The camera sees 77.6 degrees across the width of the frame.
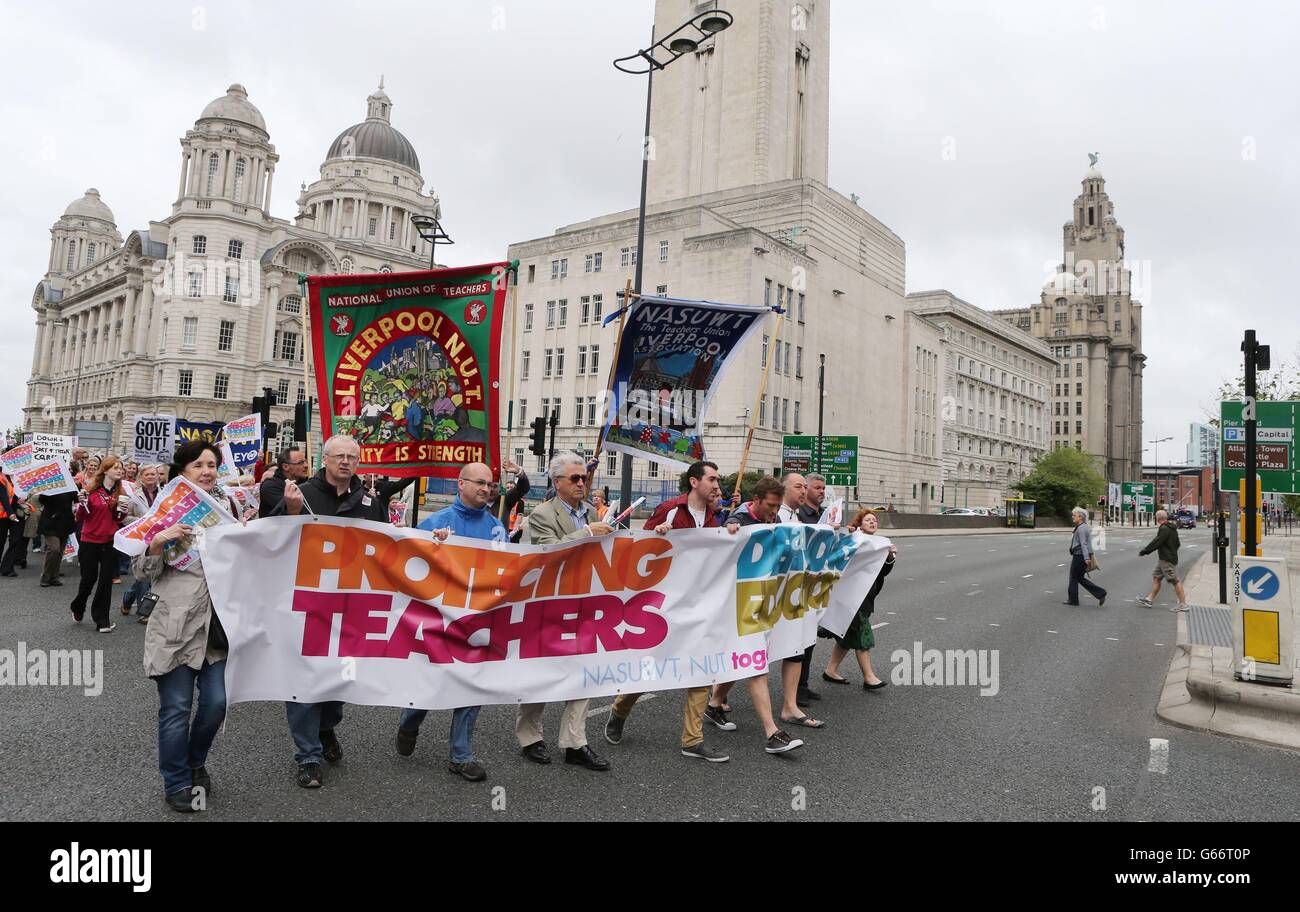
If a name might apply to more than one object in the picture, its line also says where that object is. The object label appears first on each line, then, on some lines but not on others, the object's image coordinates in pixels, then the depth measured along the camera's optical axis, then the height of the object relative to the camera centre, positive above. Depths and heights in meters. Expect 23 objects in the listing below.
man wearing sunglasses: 5.40 -0.28
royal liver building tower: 141.62 +32.39
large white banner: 4.94 -0.83
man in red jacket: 5.95 -0.12
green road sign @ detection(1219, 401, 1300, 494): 13.31 +1.35
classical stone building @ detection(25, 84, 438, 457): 81.25 +19.40
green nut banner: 6.78 +1.05
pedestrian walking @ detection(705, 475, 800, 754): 6.38 -0.12
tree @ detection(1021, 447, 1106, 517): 73.25 +3.13
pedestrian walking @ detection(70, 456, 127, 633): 9.42 -0.88
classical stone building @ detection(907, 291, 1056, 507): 89.94 +14.25
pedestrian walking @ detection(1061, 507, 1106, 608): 15.20 -0.77
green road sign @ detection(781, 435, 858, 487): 42.16 +2.57
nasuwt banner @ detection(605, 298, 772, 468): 8.01 +1.23
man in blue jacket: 5.14 -0.26
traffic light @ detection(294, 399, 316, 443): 16.61 +1.25
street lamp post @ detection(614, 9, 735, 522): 15.24 +8.91
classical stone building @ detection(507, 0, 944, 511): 54.97 +17.05
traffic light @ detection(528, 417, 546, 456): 21.83 +1.52
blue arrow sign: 7.40 -0.52
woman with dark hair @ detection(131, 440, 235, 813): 4.40 -1.05
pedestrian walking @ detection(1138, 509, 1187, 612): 15.92 -0.56
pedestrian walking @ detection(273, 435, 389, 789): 5.23 -0.11
